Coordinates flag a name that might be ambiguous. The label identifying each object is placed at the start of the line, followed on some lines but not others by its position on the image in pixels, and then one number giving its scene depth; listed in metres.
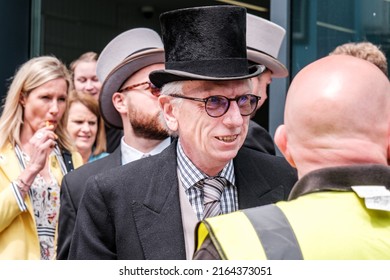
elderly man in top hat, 4.43
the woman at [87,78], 9.19
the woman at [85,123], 8.74
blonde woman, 6.34
